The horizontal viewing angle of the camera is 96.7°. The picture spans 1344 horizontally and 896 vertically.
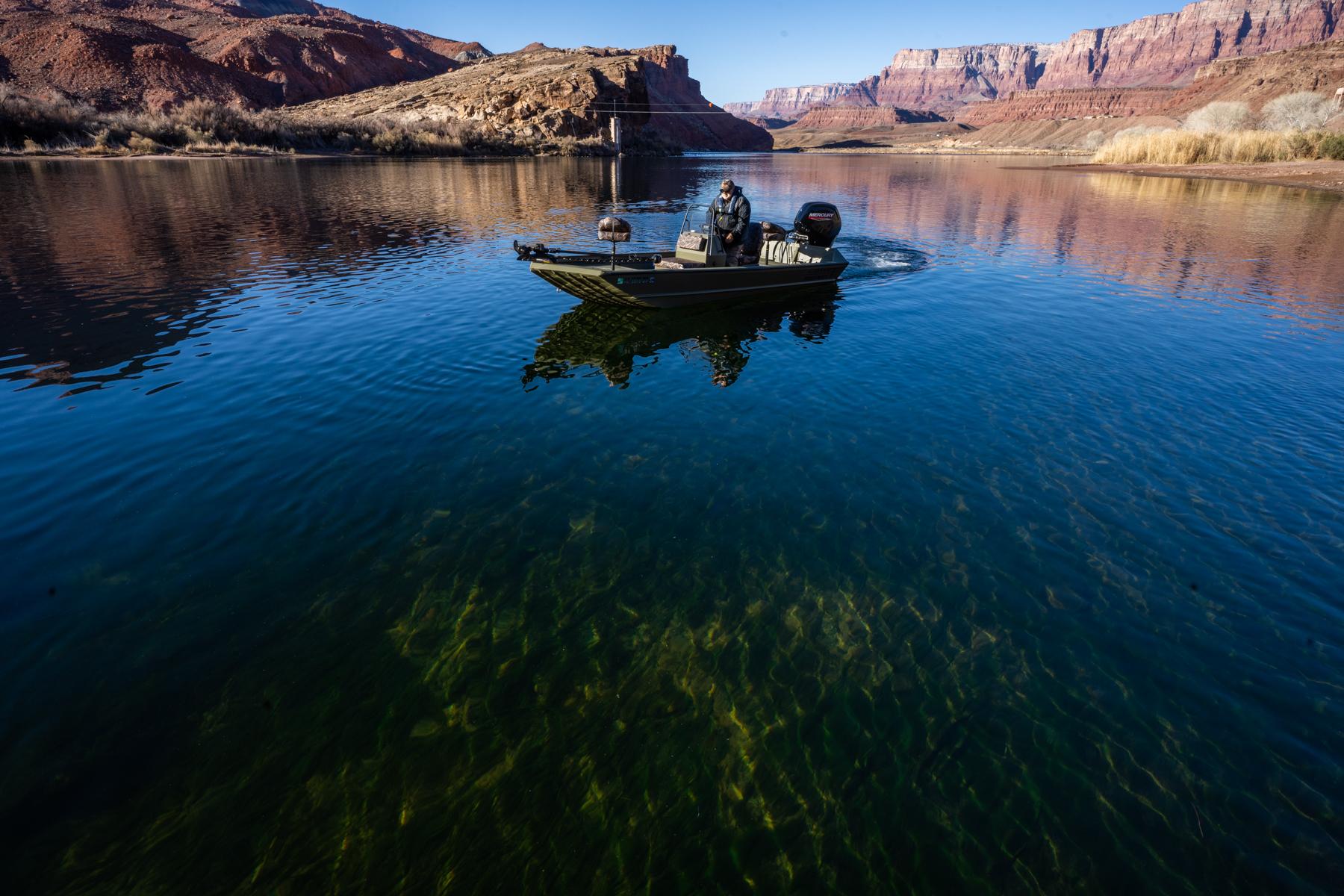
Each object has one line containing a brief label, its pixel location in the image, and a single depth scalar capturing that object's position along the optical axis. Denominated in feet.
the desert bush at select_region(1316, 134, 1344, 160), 184.34
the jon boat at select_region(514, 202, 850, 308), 52.49
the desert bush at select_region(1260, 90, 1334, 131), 238.41
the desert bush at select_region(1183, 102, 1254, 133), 254.27
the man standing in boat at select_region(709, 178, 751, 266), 60.34
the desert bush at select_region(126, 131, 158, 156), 216.31
